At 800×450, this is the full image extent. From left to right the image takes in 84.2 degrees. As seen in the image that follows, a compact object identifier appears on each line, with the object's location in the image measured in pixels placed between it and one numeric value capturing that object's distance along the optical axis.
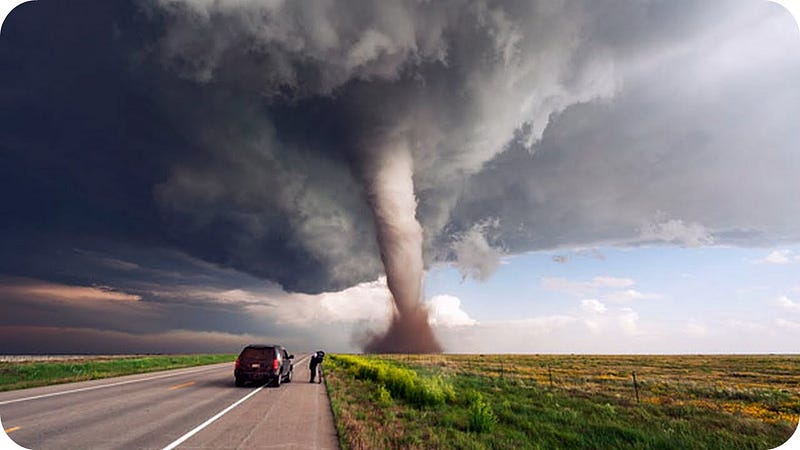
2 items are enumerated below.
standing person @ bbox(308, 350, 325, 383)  25.48
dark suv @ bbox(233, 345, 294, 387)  20.59
